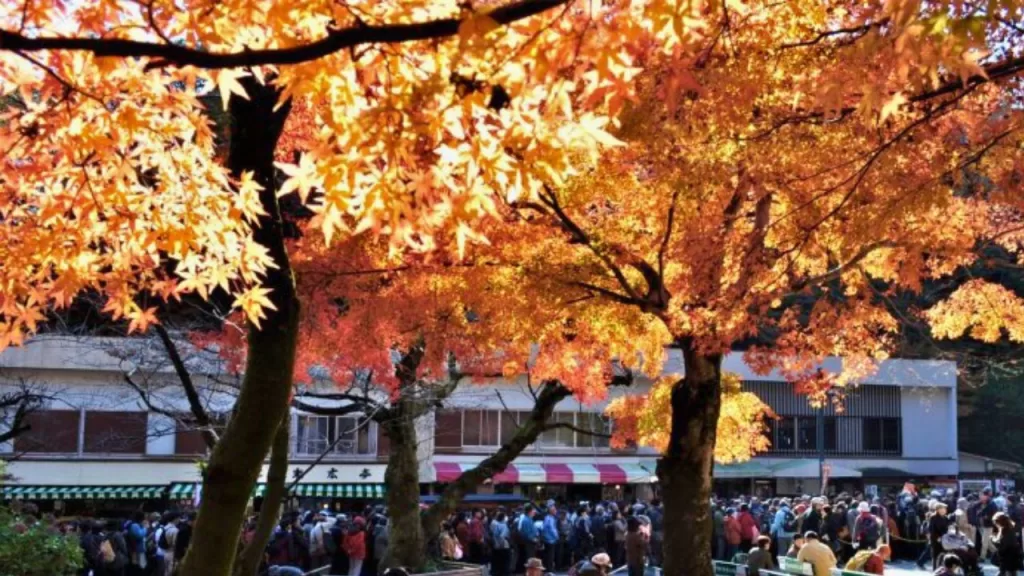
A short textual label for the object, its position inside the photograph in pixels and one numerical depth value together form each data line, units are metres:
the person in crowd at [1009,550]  18.30
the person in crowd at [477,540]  24.28
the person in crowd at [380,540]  20.89
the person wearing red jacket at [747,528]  24.73
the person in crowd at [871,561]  13.58
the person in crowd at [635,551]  17.06
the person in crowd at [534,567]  10.92
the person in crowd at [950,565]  10.52
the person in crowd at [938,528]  22.41
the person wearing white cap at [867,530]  21.88
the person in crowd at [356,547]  20.48
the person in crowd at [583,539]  25.89
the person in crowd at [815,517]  22.14
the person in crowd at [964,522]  22.27
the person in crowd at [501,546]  23.95
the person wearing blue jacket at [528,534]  24.12
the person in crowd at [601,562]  11.04
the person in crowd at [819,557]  13.98
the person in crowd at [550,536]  24.64
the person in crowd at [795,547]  18.83
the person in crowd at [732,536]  24.38
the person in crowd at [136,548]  21.36
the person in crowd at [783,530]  24.59
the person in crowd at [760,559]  14.80
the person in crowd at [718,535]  24.23
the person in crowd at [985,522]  24.48
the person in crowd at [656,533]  24.20
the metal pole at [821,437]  38.53
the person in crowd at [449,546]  20.61
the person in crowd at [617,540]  24.92
